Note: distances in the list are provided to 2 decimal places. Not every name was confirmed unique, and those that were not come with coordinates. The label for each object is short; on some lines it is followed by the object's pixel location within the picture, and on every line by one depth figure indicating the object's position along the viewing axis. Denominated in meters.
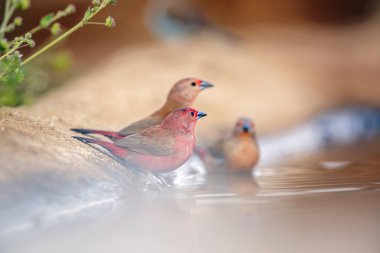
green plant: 6.80
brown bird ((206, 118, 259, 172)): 10.86
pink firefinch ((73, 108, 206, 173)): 7.69
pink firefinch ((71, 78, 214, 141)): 9.46
